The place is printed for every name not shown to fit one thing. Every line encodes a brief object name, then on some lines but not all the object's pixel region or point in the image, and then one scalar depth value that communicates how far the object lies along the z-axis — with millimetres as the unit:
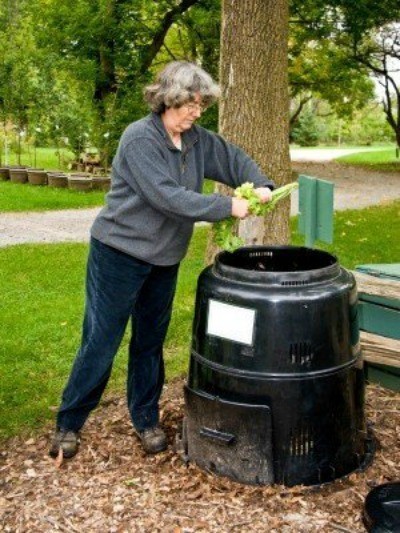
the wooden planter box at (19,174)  17312
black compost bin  3238
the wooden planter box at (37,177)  16922
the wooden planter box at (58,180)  16469
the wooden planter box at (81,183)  15961
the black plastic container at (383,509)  3051
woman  3240
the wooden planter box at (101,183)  16125
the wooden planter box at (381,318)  4410
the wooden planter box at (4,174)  17859
